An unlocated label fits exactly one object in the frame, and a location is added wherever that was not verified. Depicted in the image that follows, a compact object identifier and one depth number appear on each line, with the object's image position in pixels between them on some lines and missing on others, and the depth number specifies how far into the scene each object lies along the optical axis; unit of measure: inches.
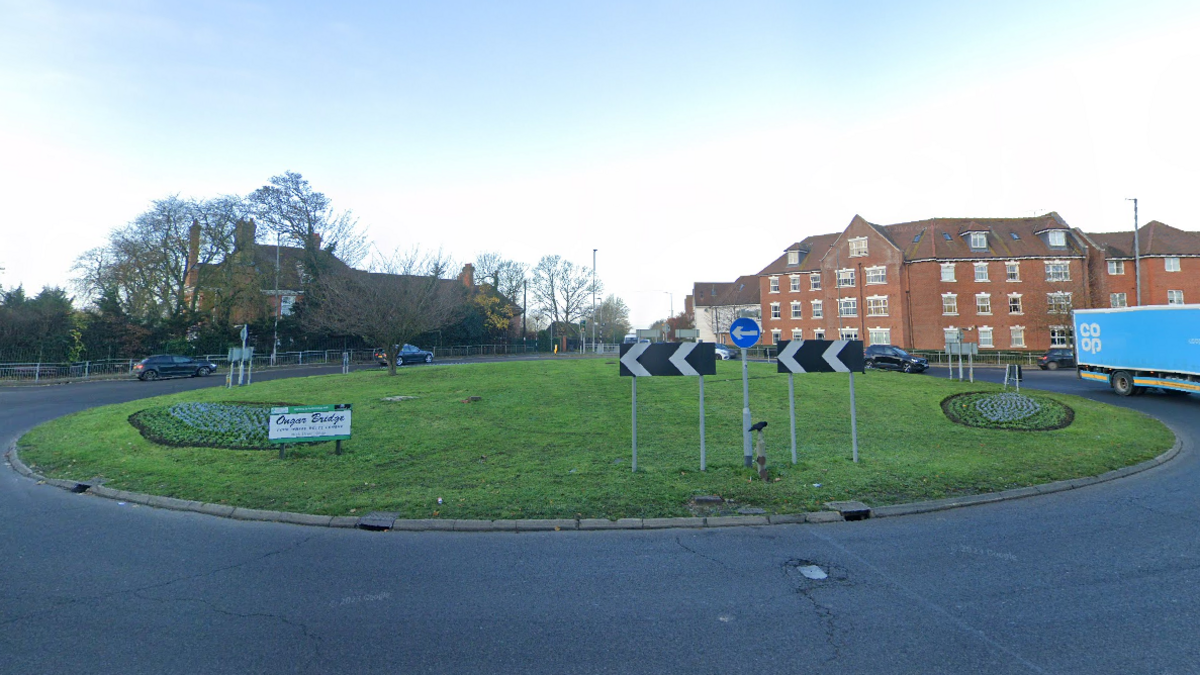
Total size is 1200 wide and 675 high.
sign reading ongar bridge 375.2
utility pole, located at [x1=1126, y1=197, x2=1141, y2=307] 1692.3
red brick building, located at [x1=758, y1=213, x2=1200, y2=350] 1804.9
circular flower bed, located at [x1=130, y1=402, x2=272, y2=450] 434.6
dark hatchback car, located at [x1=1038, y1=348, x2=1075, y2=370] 1440.7
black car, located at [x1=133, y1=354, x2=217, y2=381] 1209.4
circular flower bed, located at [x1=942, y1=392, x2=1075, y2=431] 505.2
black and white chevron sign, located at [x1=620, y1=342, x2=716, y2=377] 340.6
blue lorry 697.6
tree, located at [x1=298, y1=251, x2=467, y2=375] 921.5
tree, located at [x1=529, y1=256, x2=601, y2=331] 2861.7
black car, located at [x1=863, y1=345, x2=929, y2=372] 1293.1
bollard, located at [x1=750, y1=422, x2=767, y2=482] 313.1
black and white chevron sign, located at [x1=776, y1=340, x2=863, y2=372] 355.9
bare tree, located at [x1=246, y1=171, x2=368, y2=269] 1676.9
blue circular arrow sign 331.0
